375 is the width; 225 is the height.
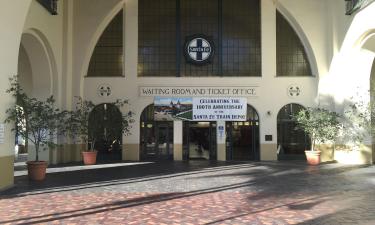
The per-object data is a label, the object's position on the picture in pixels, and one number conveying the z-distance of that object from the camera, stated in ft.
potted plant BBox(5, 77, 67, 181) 41.42
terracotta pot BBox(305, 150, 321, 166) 64.23
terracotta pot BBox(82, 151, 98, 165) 63.46
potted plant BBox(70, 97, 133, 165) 62.44
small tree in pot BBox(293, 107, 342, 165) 63.93
